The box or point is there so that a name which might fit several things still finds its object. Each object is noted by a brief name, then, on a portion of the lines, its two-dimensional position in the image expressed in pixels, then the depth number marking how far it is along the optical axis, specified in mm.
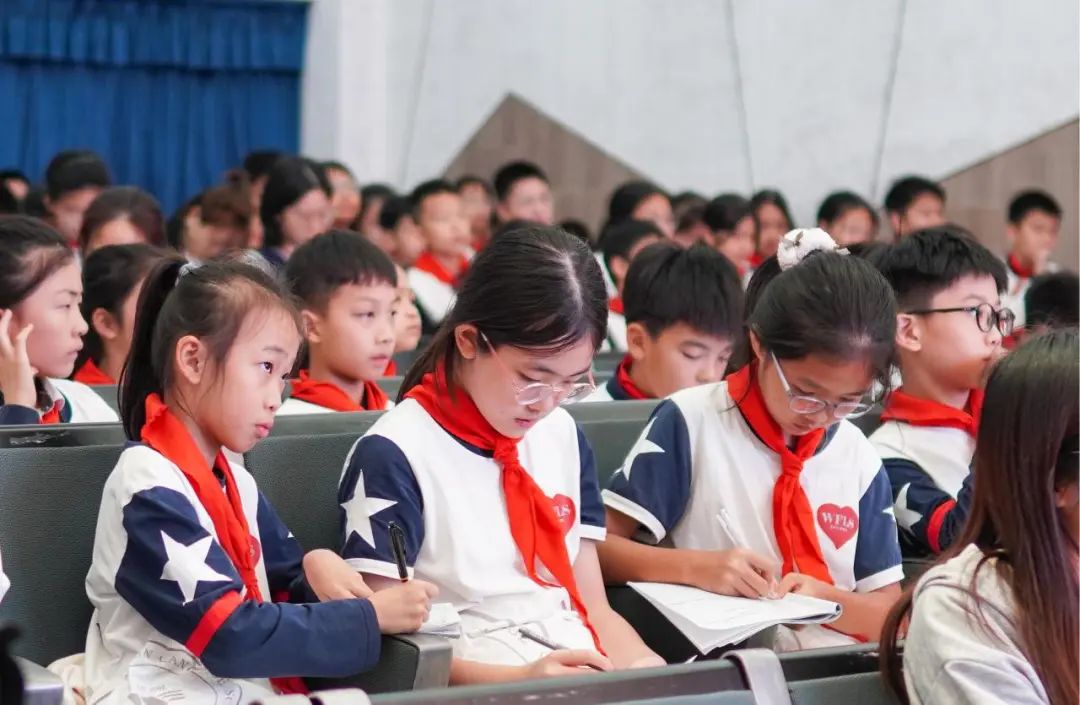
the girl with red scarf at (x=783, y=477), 2238
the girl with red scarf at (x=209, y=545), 1785
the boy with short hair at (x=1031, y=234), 6738
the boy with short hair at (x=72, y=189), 6109
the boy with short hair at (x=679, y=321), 3055
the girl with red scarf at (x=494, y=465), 2020
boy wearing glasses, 2664
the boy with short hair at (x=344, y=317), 3070
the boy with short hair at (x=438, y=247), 5863
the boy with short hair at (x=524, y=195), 7227
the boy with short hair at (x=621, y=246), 5266
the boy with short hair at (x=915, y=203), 7005
